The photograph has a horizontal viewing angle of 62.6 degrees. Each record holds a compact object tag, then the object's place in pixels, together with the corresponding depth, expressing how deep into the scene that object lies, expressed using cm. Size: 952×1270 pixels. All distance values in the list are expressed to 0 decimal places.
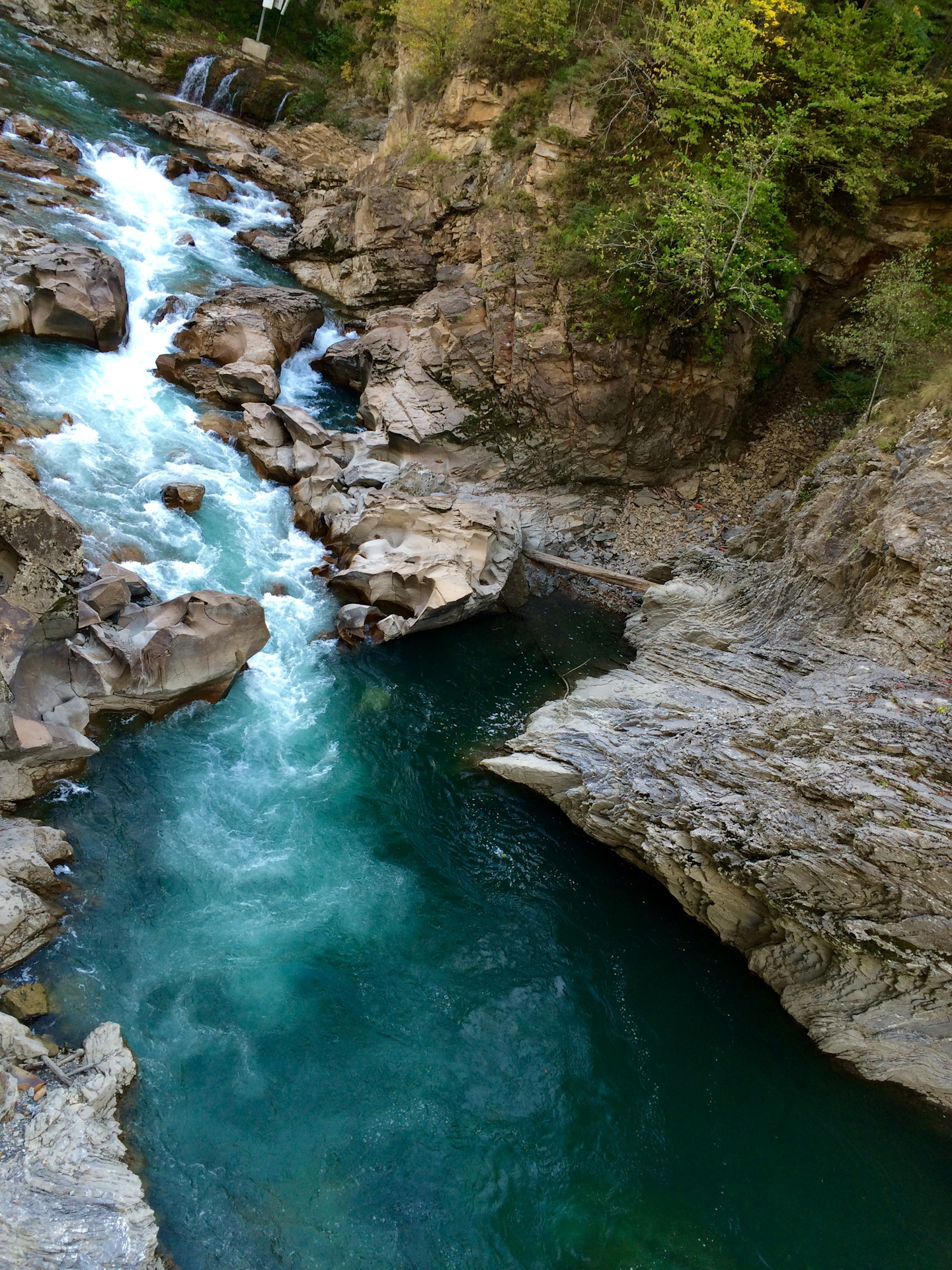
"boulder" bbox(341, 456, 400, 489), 1750
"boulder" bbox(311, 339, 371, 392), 2123
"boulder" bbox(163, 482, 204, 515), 1512
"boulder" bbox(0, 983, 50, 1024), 811
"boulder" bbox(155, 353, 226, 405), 1833
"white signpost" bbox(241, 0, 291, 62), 3222
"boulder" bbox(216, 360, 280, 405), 1839
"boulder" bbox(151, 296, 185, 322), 1909
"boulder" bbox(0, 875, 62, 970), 833
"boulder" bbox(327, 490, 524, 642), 1534
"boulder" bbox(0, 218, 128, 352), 1681
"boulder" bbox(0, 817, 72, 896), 890
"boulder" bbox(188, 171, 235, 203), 2517
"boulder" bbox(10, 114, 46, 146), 2261
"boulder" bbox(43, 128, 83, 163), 2270
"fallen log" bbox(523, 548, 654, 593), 1770
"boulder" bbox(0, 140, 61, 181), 2102
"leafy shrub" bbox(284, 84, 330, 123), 3062
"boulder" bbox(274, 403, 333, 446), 1802
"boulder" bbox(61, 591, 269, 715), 1128
